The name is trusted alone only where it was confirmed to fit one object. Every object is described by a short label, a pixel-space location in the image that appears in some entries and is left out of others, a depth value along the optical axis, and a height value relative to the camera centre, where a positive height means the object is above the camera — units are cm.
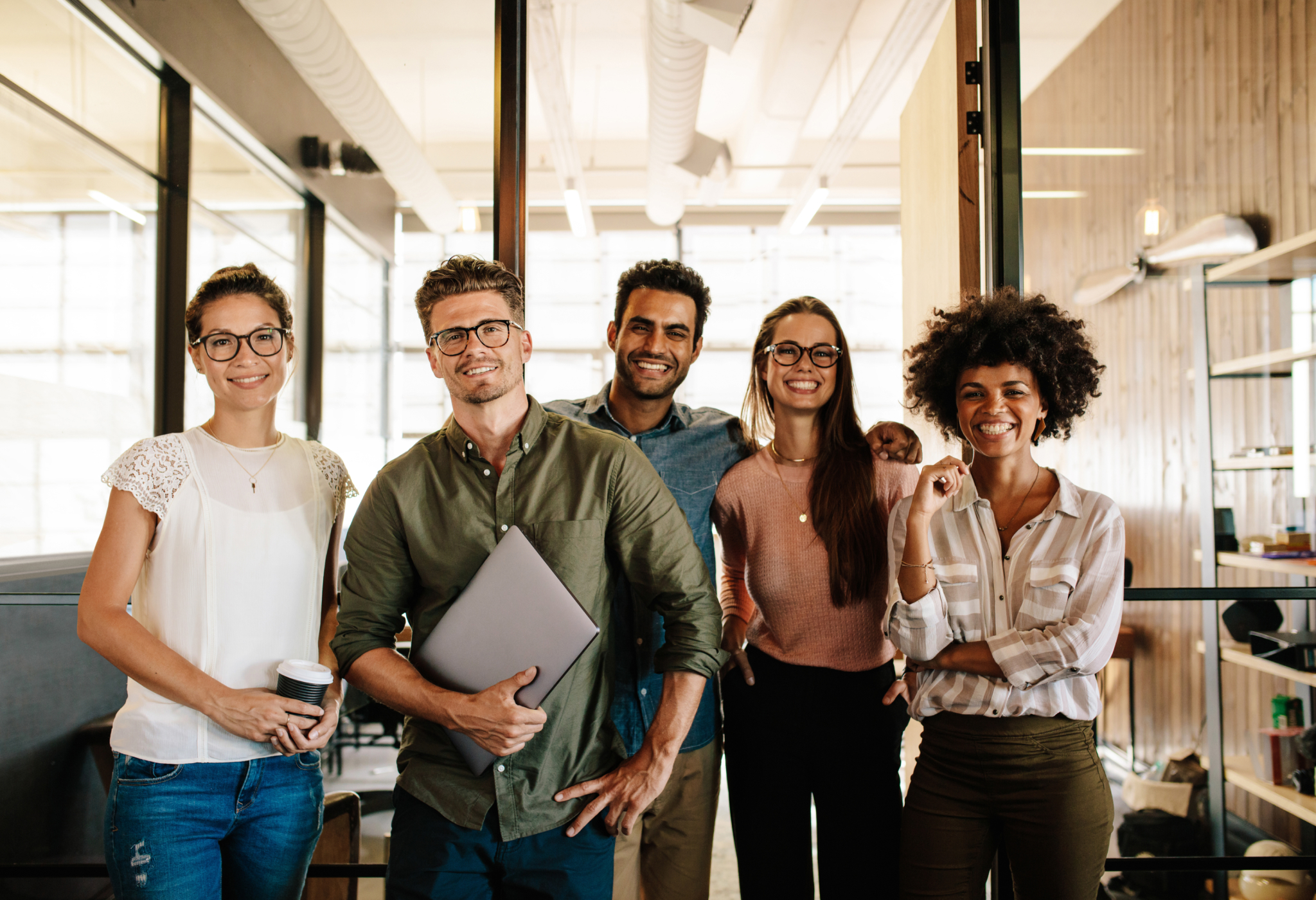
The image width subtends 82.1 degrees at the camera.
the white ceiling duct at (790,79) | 414 +253
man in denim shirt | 167 +1
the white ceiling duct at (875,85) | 387 +231
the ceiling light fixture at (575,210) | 553 +198
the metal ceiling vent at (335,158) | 264 +110
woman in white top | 134 -30
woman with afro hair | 144 -34
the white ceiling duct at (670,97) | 372 +217
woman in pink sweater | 159 -38
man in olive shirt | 131 -22
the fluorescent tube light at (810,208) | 575 +213
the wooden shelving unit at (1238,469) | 236 +0
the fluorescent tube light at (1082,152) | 272 +117
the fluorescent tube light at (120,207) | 272 +94
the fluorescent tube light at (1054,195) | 286 +105
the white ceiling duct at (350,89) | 240 +128
